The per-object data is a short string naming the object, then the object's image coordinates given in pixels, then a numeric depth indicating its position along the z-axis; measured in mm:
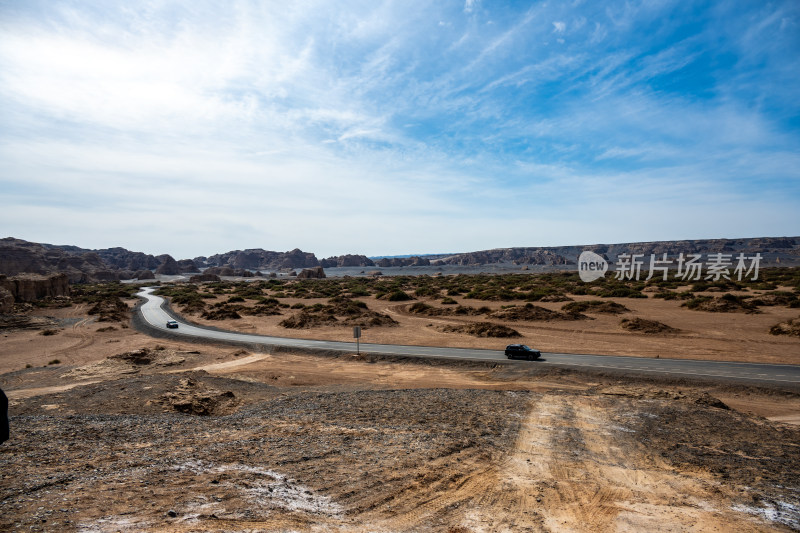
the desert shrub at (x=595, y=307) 50844
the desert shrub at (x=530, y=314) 48594
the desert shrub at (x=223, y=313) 57031
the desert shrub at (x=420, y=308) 58009
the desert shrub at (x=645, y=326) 39375
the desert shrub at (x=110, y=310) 55044
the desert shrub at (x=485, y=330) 40344
